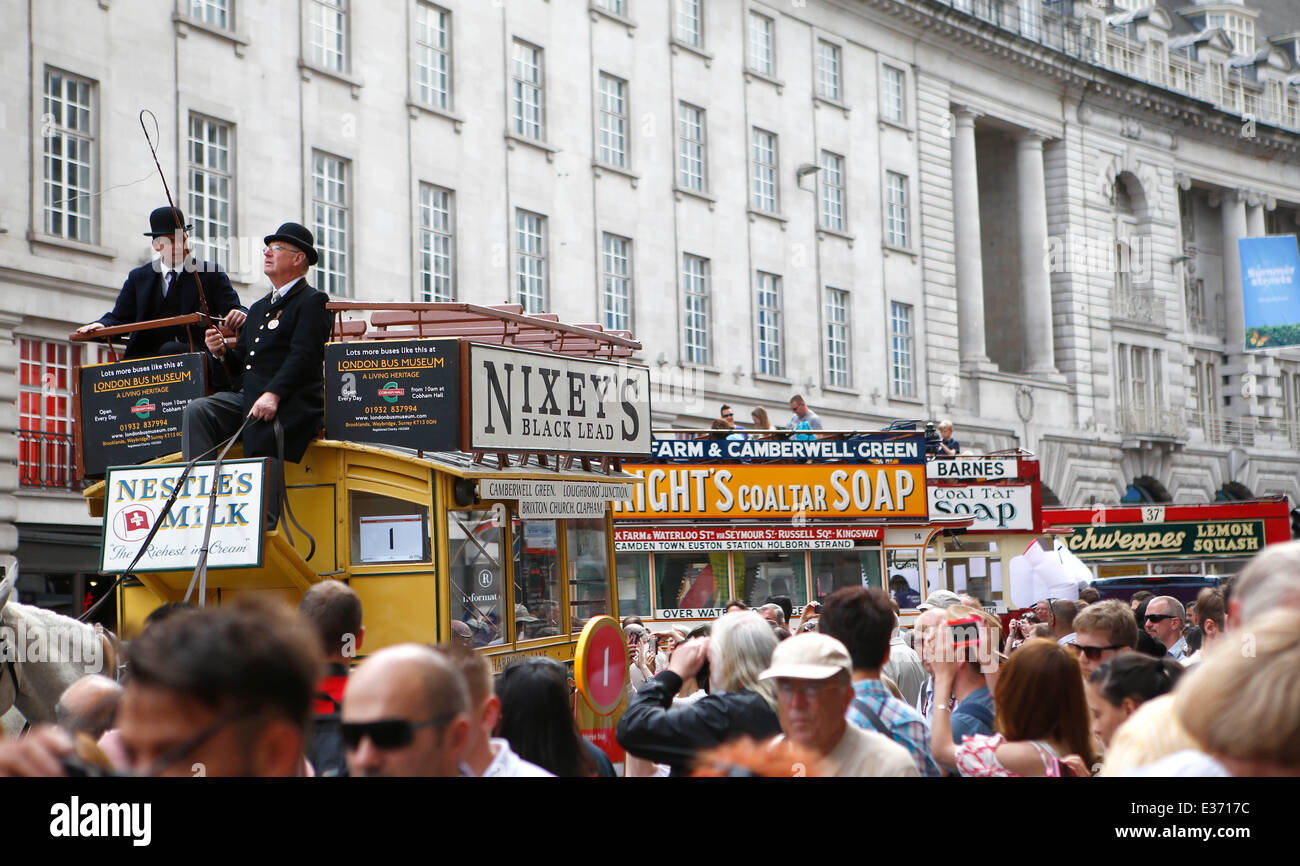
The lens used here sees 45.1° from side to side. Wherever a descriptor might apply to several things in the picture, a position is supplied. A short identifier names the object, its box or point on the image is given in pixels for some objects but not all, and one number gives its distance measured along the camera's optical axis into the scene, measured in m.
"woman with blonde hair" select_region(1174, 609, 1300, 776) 3.03
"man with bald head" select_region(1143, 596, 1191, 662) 10.65
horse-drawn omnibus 9.44
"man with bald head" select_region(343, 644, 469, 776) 3.45
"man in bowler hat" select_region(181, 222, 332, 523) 9.67
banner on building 43.28
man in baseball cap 4.69
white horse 7.58
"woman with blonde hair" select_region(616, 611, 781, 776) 5.86
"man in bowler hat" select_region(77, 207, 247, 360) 10.91
